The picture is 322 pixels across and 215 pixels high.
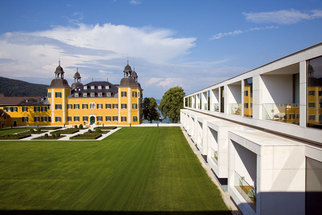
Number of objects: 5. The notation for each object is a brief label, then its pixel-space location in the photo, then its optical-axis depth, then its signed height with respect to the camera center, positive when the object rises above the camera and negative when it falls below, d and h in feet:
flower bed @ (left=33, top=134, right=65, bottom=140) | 100.83 -14.89
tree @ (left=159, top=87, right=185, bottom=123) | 176.65 +2.49
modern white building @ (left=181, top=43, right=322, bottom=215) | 21.76 -4.12
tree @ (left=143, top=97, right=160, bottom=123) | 191.83 -3.70
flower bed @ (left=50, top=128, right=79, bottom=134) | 117.69 -14.13
